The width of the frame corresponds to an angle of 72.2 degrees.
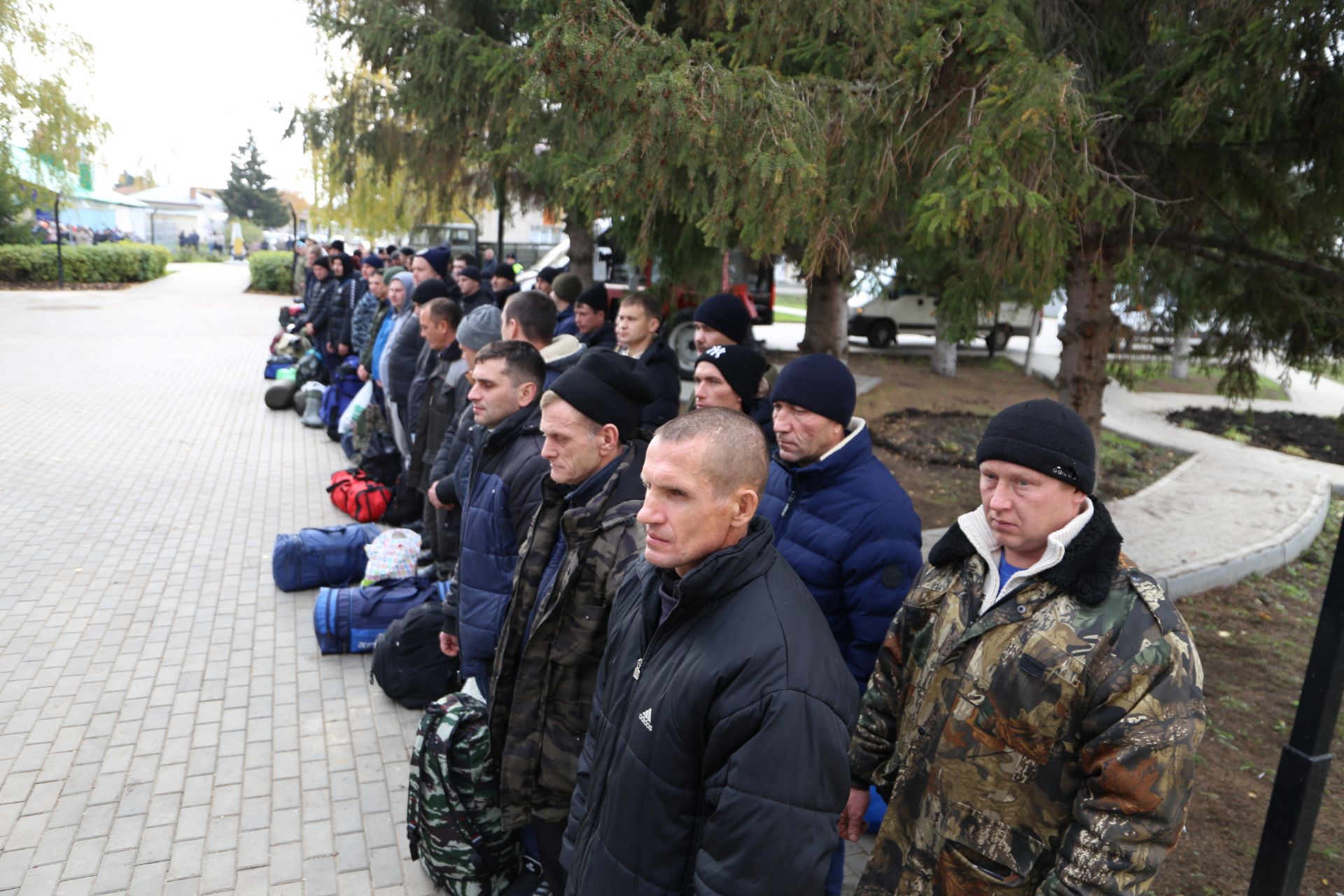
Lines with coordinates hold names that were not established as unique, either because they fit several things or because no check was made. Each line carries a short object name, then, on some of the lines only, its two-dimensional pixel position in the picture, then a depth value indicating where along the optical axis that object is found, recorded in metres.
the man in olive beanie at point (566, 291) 8.53
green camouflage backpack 3.37
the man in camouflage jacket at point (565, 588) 2.88
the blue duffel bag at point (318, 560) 6.23
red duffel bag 7.54
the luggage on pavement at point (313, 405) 11.26
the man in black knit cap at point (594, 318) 6.91
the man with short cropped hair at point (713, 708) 1.84
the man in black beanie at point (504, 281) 9.99
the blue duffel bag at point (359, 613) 5.40
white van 21.53
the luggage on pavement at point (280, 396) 12.15
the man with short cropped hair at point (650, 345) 5.95
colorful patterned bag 5.73
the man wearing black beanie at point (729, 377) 4.27
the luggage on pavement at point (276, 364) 13.33
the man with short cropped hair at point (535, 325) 5.40
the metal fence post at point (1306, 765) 2.81
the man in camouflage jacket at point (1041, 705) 1.95
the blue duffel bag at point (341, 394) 10.82
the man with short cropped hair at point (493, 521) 3.53
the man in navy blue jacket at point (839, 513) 2.94
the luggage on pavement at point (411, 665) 4.80
